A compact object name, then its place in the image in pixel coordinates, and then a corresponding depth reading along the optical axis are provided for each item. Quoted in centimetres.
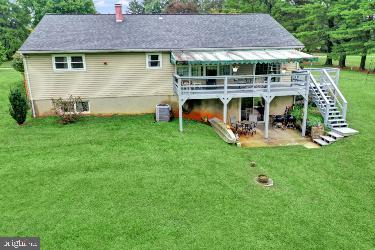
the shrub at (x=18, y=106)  1831
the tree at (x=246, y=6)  5331
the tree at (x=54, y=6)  5900
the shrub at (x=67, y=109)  1931
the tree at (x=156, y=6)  10424
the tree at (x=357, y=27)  3797
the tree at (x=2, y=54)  4507
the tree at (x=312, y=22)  4431
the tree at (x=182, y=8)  7162
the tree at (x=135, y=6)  12694
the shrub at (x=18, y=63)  2780
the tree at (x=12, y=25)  5725
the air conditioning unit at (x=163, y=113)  1944
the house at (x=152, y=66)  1903
